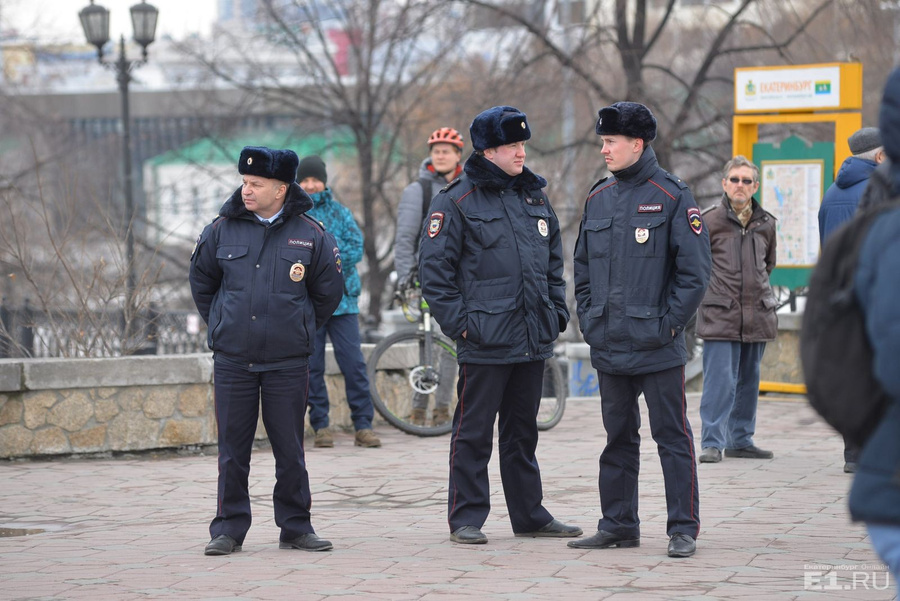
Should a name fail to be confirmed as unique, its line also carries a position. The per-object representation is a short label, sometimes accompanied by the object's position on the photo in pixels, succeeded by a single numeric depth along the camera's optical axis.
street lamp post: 34.56
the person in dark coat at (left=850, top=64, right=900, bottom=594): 5.31
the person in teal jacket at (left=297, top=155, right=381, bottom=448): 17.08
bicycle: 18.00
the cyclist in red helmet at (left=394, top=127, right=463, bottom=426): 17.15
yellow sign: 21.82
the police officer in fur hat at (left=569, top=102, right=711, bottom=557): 10.82
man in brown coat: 15.80
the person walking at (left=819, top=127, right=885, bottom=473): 14.08
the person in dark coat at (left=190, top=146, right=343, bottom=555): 11.17
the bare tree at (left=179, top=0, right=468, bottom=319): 38.56
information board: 22.45
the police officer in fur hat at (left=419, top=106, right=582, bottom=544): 11.32
